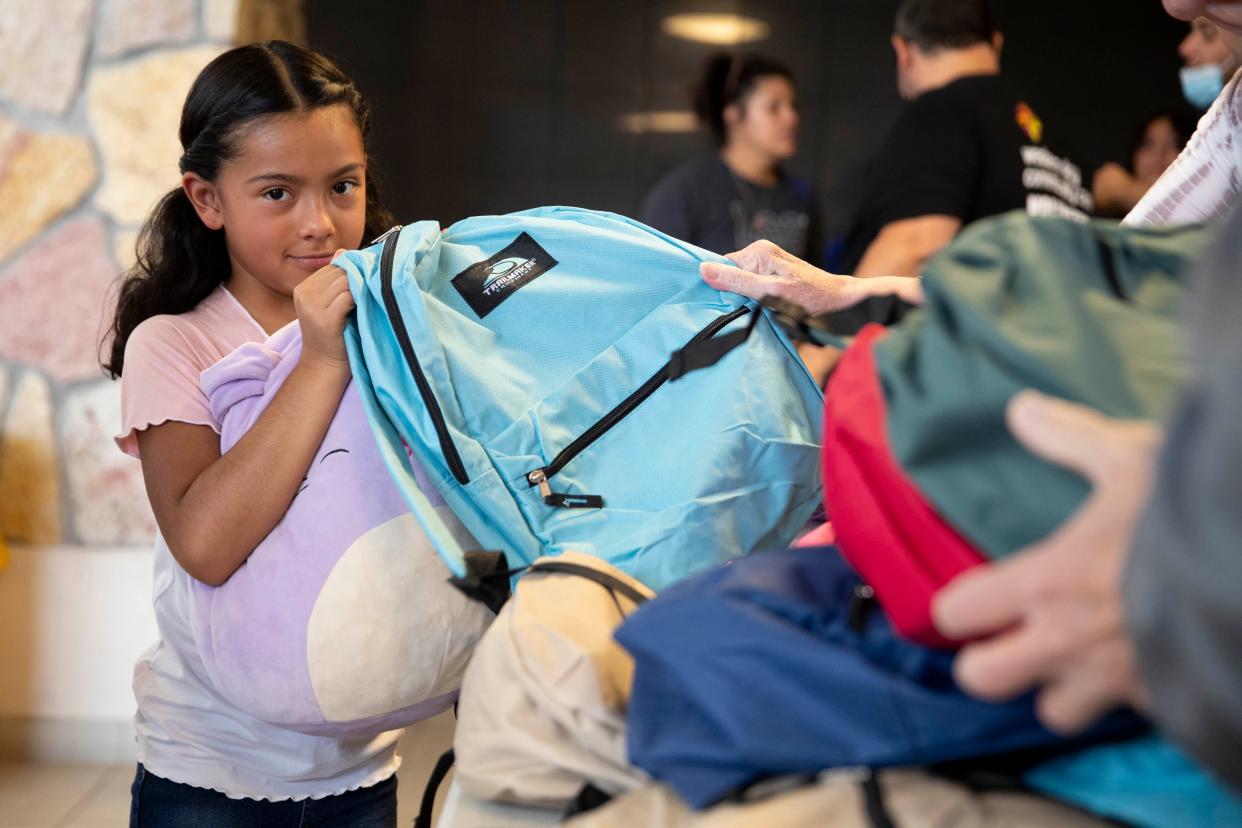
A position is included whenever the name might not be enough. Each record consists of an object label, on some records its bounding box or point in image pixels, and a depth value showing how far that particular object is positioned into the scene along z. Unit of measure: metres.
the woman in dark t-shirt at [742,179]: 3.68
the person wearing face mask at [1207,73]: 1.90
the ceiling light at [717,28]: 4.63
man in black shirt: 2.54
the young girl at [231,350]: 1.33
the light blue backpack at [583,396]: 1.20
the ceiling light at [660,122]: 4.63
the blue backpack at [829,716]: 0.72
